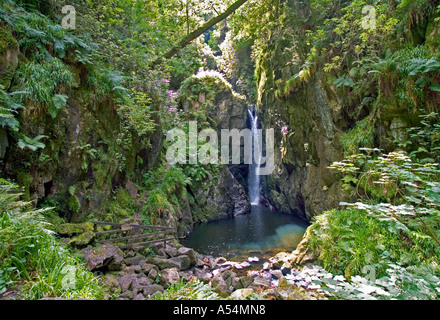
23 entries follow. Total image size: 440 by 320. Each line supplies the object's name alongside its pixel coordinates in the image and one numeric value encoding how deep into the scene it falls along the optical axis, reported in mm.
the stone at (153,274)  5171
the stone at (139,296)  3939
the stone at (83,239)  4849
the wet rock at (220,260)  7871
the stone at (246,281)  5285
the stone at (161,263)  6078
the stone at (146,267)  5371
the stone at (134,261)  5730
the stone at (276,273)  6533
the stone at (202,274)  6086
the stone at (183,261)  6573
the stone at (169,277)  4998
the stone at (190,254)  7055
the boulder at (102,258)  4383
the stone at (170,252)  7156
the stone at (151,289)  4272
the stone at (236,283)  5297
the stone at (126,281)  4242
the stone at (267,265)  7119
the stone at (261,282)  5162
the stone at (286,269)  6910
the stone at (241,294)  2594
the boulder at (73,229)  4810
